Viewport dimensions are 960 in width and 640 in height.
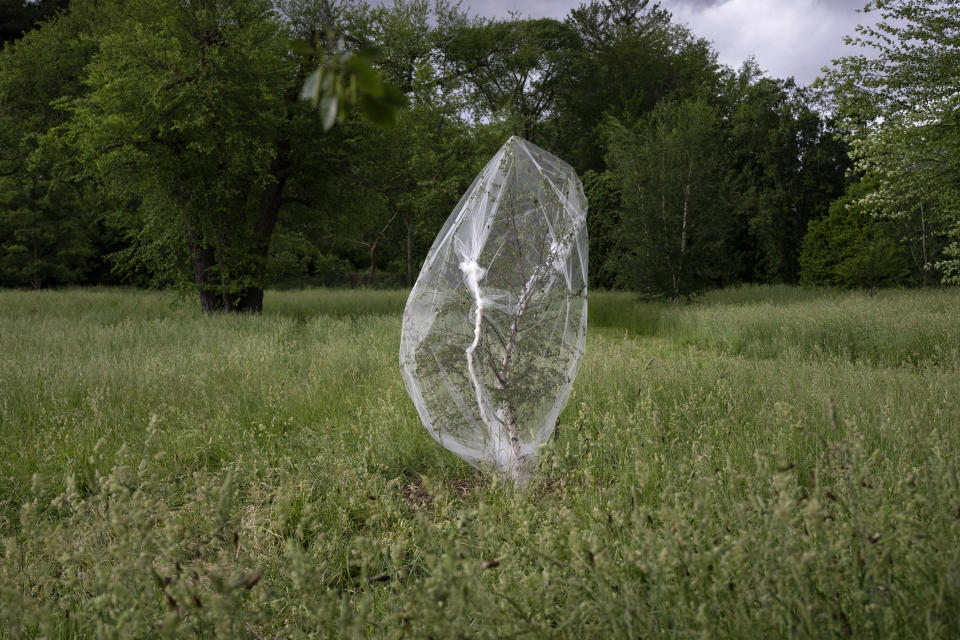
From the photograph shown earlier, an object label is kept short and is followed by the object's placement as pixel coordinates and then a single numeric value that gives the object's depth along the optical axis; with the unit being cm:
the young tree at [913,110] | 935
